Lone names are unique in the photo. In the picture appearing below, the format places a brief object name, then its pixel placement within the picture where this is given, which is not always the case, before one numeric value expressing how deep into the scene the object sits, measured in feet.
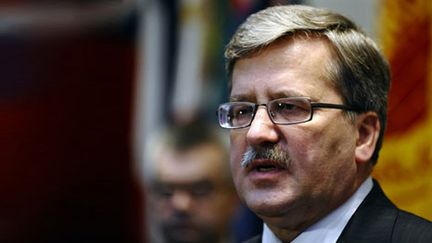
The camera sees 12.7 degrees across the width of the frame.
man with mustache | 17.48
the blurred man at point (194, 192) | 25.45
